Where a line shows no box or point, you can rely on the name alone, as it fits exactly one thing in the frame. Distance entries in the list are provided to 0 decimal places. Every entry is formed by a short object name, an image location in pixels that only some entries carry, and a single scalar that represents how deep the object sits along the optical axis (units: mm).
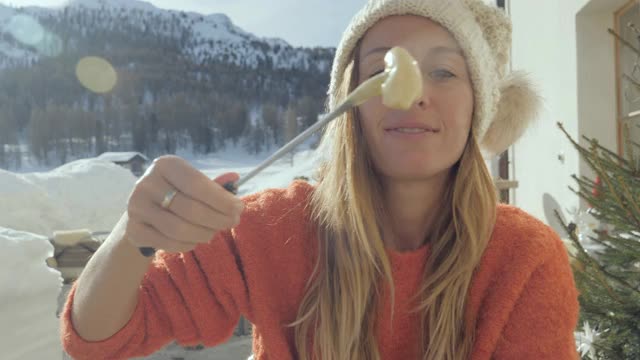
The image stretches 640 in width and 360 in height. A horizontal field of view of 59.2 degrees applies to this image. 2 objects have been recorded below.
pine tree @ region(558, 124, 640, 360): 1549
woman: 1155
